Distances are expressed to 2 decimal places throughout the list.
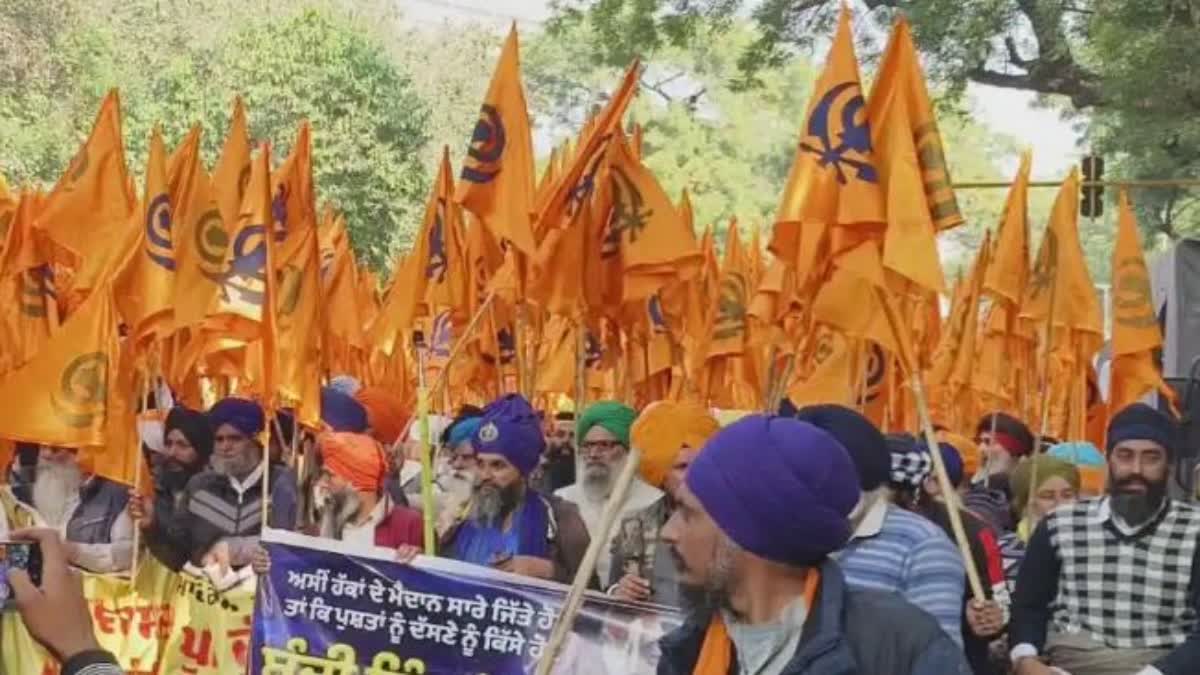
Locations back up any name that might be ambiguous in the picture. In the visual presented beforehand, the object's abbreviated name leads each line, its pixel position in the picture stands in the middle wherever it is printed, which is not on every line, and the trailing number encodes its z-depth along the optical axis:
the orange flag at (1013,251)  11.84
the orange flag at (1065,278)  11.34
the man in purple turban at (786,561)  3.36
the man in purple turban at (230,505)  9.26
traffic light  19.33
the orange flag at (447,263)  13.13
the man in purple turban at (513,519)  7.56
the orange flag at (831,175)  8.03
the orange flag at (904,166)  7.77
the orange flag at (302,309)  10.09
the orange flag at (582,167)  10.54
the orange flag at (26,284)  11.75
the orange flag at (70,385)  8.77
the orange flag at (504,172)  10.30
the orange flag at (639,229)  11.02
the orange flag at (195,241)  10.41
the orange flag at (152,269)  10.48
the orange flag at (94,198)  11.88
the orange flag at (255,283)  9.84
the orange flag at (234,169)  11.19
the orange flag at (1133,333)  12.10
